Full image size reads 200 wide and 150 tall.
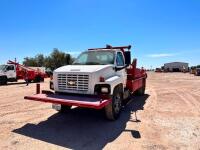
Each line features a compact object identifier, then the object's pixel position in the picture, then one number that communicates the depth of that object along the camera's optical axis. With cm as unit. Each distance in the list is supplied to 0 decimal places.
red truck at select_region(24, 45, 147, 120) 416
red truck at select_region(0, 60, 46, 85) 1513
